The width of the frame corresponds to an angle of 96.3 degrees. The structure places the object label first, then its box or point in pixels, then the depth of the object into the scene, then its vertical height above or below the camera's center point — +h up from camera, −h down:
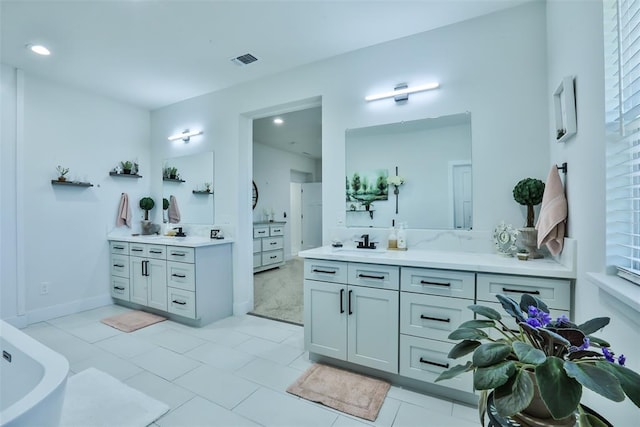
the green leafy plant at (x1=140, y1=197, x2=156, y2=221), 4.19 +0.13
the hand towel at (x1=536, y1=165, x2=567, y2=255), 1.71 -0.03
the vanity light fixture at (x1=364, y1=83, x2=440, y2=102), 2.44 +1.05
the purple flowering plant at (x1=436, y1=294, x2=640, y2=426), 0.62 -0.38
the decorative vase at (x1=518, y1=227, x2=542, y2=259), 1.95 -0.21
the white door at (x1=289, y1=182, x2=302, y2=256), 8.16 -0.12
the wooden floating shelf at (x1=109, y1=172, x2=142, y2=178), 3.93 +0.55
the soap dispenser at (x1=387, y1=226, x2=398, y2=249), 2.53 -0.25
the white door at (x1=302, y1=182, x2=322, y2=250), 8.01 -0.09
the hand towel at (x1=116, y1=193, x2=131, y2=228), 4.00 +0.02
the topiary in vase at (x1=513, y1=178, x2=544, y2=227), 1.97 +0.11
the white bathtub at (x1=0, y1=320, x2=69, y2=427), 0.99 -0.69
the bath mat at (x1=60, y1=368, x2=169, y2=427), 1.70 -1.23
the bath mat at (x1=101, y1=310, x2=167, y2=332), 3.14 -1.24
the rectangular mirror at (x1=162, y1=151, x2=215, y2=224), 3.78 +0.37
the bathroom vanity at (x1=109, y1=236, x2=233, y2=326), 3.14 -0.75
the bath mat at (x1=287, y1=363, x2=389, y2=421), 1.82 -1.24
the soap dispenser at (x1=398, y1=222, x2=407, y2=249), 2.48 -0.24
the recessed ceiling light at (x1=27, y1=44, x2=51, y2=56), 2.68 +1.57
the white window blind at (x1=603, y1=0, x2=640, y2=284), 1.07 +0.30
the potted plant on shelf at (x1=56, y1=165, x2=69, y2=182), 3.43 +0.50
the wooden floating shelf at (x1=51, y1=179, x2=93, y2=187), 3.38 +0.37
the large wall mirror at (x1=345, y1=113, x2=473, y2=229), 2.36 +0.35
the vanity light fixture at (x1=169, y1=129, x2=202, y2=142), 3.88 +1.08
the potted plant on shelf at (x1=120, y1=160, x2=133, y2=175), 4.02 +0.66
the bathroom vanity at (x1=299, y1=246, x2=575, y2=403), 1.71 -0.62
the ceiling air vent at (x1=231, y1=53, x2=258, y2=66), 2.89 +1.58
